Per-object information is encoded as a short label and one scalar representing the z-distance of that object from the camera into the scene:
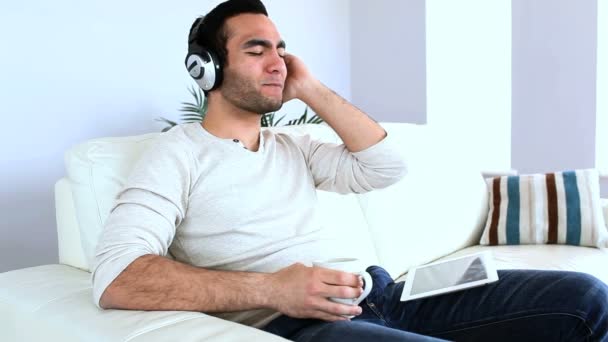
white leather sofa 1.02
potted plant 2.54
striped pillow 2.22
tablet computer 1.21
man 1.07
